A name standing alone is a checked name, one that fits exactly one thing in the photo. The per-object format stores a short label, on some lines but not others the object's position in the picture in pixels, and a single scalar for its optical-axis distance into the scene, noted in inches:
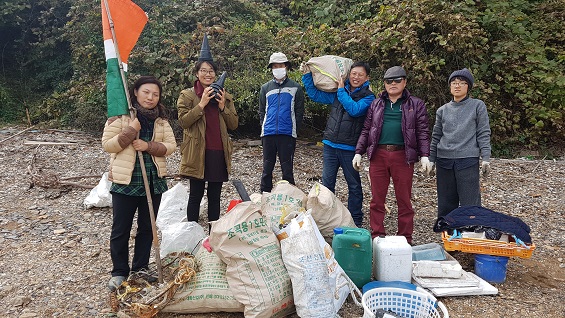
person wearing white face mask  179.9
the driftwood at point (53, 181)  229.1
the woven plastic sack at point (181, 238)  141.3
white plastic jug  124.9
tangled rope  108.4
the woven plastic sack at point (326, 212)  144.5
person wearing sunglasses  148.3
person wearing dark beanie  148.2
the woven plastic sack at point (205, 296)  112.2
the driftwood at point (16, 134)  323.9
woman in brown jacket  147.3
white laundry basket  110.5
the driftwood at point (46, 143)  310.0
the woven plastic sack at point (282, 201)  138.2
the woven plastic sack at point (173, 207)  168.1
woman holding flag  120.4
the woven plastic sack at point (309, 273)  105.9
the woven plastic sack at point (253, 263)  107.4
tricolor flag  120.7
